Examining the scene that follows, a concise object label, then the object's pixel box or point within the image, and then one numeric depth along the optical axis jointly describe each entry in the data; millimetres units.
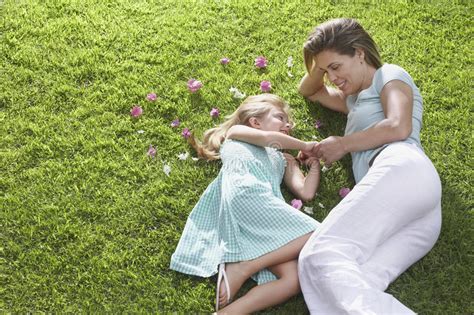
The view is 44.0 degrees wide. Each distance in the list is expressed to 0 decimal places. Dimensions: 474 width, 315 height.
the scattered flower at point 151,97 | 4270
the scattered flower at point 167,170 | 3823
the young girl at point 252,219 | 3158
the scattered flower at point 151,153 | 3936
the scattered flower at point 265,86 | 4352
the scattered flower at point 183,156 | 3912
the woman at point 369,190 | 2879
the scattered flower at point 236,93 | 4320
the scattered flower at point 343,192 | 3719
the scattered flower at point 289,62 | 4594
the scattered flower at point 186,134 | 4043
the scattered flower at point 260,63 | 4574
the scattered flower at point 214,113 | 4191
